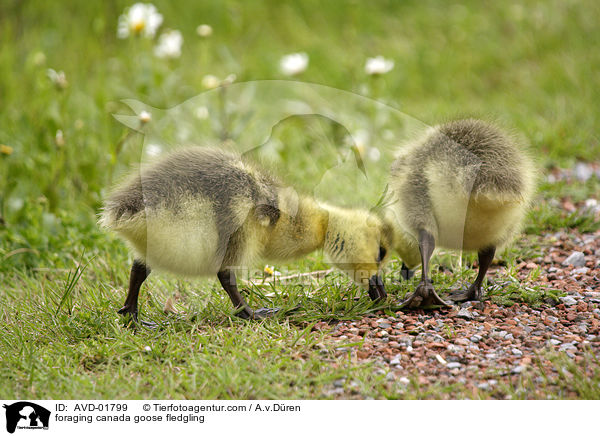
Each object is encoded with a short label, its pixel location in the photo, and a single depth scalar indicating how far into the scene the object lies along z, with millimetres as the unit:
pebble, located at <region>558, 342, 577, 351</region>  5183
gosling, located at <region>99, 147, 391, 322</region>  5531
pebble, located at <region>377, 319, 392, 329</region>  5787
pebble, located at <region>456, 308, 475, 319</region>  5910
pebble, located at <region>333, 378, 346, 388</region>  4918
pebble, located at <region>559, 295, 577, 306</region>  6039
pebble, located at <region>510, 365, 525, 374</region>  4919
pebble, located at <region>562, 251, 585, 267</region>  6941
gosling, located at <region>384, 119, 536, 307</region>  5660
